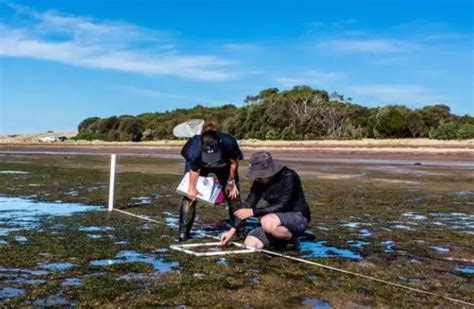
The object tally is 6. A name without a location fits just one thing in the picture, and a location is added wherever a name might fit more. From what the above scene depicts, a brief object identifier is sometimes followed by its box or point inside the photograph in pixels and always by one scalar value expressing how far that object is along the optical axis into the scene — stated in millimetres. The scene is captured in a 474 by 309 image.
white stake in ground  13078
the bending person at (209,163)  8859
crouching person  8031
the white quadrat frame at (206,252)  8141
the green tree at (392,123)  65250
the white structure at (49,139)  96512
